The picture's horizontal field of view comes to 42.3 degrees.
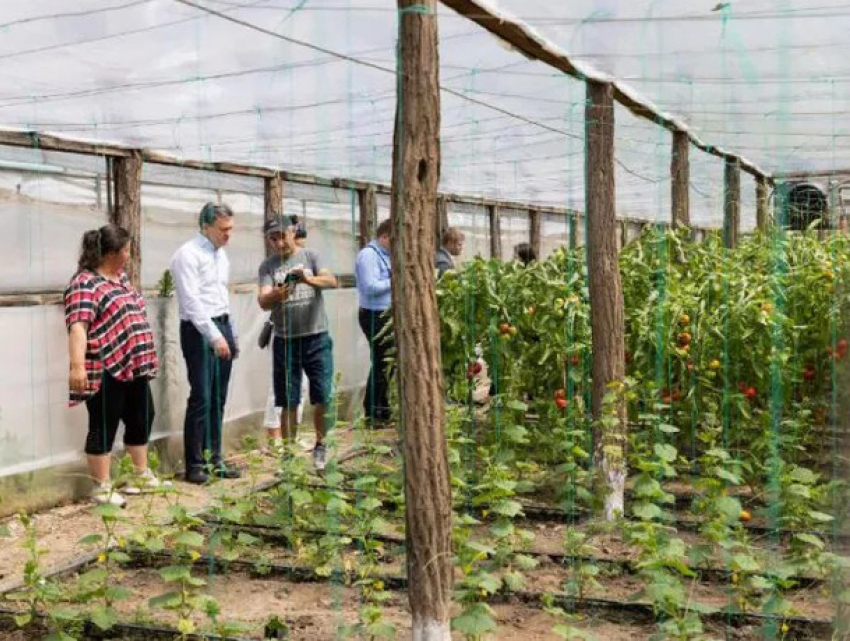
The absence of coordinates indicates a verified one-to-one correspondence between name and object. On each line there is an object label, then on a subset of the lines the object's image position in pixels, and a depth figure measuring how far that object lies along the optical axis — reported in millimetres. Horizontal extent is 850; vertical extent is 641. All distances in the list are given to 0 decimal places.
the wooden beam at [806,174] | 10656
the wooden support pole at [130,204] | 6230
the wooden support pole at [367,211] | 8891
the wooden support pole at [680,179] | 7281
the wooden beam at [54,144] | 5539
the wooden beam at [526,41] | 3949
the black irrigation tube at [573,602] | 3451
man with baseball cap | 5910
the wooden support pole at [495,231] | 11938
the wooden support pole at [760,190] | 12686
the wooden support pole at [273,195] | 7664
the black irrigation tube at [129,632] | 3502
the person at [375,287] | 6816
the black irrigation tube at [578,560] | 4027
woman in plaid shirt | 5184
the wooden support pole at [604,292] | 4547
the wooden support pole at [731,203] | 9195
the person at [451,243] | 7832
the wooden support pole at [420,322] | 2857
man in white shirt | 5711
